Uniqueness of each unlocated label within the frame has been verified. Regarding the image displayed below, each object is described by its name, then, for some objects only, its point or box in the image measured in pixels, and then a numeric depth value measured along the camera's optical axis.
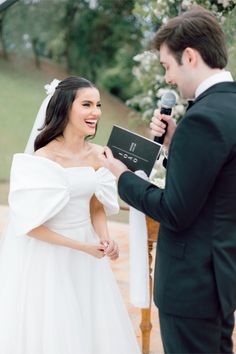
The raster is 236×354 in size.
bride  2.33
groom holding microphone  1.49
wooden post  2.89
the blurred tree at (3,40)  8.36
